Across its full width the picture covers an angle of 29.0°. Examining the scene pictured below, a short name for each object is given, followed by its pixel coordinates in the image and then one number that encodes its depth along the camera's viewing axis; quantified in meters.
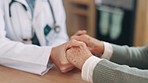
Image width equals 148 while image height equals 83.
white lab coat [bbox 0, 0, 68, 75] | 0.95
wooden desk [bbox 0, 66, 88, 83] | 0.87
